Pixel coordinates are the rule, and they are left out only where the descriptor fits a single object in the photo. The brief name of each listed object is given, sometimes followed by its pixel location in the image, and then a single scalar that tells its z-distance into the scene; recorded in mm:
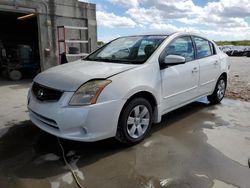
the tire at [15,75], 9672
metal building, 8461
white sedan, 2945
